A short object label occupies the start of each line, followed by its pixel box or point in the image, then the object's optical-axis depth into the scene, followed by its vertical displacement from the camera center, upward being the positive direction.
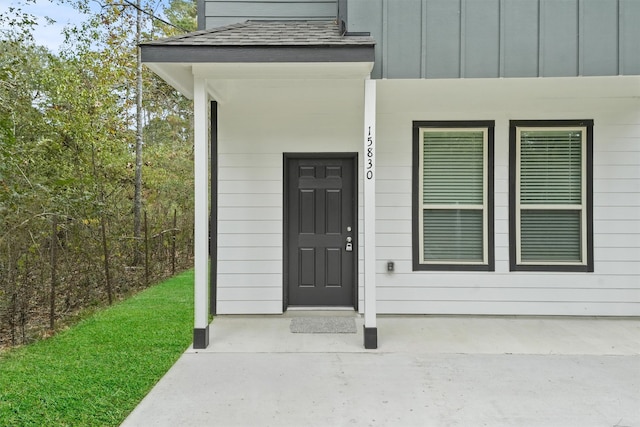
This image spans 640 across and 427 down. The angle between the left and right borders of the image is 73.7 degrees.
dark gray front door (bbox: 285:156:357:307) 4.91 -0.05
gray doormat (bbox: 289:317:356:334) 4.17 -1.15
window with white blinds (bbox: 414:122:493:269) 4.79 +0.22
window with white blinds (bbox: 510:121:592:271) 4.74 +0.21
